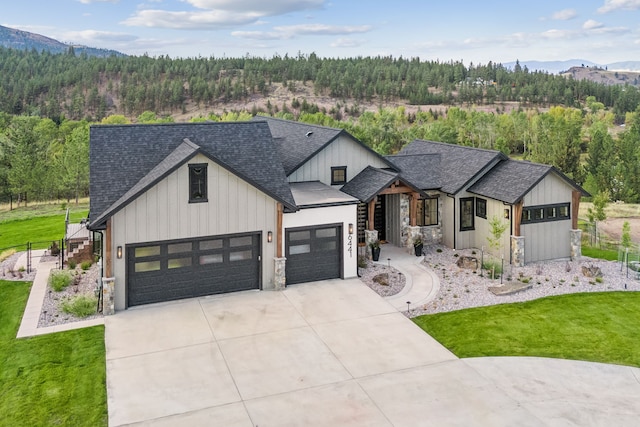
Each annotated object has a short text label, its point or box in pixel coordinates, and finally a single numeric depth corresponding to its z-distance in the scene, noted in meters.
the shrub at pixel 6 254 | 20.92
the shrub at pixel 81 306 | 14.41
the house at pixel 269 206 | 15.02
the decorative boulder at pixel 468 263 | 18.95
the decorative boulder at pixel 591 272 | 18.22
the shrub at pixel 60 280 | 16.31
